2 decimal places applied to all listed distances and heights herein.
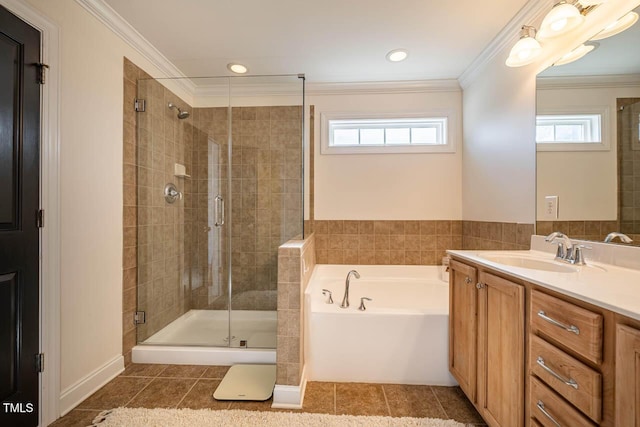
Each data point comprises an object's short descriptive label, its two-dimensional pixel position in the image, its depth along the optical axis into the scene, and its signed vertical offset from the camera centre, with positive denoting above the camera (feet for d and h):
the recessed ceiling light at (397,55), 7.36 +4.28
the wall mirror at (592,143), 4.13 +1.21
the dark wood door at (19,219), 4.22 -0.13
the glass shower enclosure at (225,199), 8.01 +0.41
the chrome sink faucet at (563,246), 4.73 -0.57
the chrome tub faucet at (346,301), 6.82 -2.23
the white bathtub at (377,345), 6.11 -2.96
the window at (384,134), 9.20 +2.69
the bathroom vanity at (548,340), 2.46 -1.46
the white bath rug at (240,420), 4.91 -3.76
